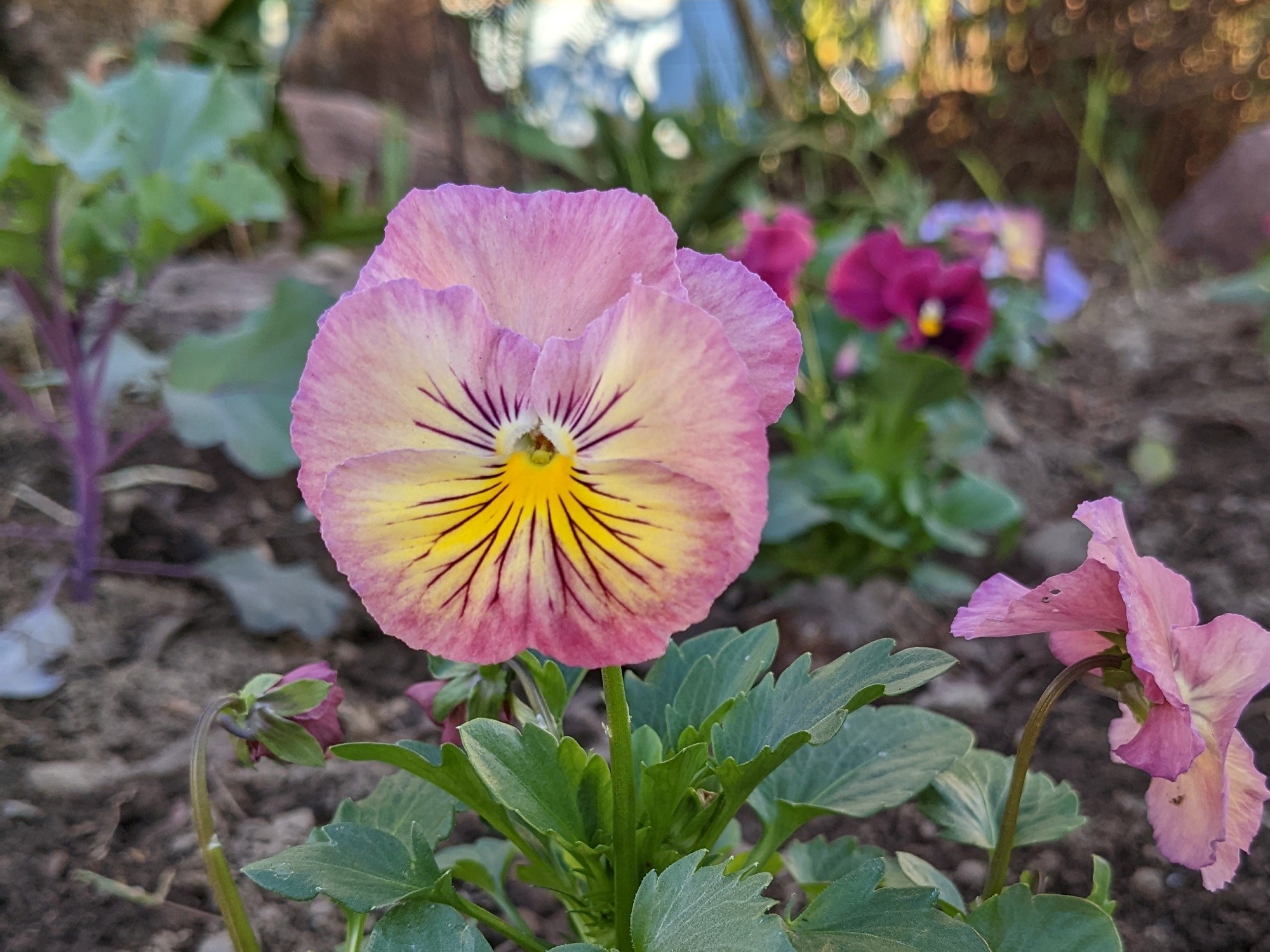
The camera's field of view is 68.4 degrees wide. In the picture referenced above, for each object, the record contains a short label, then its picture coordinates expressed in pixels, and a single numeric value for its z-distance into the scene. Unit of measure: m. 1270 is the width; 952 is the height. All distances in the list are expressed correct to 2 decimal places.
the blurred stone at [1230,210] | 0.92
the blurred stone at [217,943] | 0.19
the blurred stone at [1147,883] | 0.21
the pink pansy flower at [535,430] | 0.11
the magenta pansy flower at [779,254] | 0.40
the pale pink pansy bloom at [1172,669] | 0.12
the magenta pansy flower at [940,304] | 0.39
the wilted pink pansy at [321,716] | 0.15
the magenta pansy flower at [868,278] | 0.40
